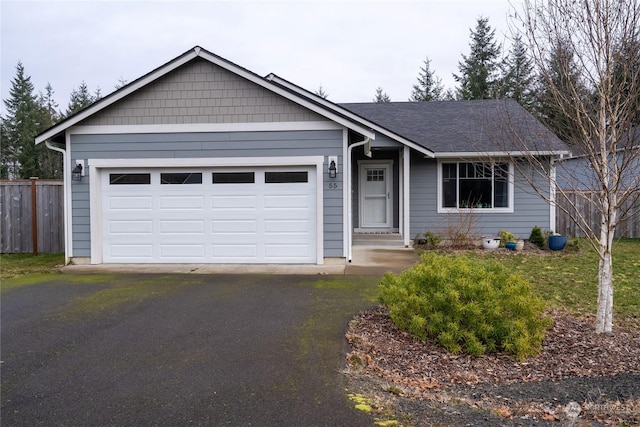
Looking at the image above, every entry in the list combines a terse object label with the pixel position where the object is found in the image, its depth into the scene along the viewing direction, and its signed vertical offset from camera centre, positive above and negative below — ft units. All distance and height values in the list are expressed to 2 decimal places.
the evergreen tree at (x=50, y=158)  112.68 +12.52
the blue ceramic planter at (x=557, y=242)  38.60 -3.04
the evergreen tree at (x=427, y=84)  134.41 +36.65
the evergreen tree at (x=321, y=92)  152.66 +39.02
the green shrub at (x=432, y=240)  39.63 -2.91
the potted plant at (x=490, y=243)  39.01 -3.15
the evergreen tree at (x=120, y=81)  150.31 +42.31
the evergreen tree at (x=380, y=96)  152.87 +37.53
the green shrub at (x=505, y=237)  39.78 -2.72
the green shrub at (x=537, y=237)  40.11 -2.72
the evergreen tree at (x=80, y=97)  134.00 +34.47
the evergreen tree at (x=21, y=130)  111.14 +20.30
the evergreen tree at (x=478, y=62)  115.34 +38.56
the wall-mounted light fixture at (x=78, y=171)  31.50 +2.53
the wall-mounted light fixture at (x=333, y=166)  30.50 +2.76
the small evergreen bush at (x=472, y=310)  13.98 -3.35
